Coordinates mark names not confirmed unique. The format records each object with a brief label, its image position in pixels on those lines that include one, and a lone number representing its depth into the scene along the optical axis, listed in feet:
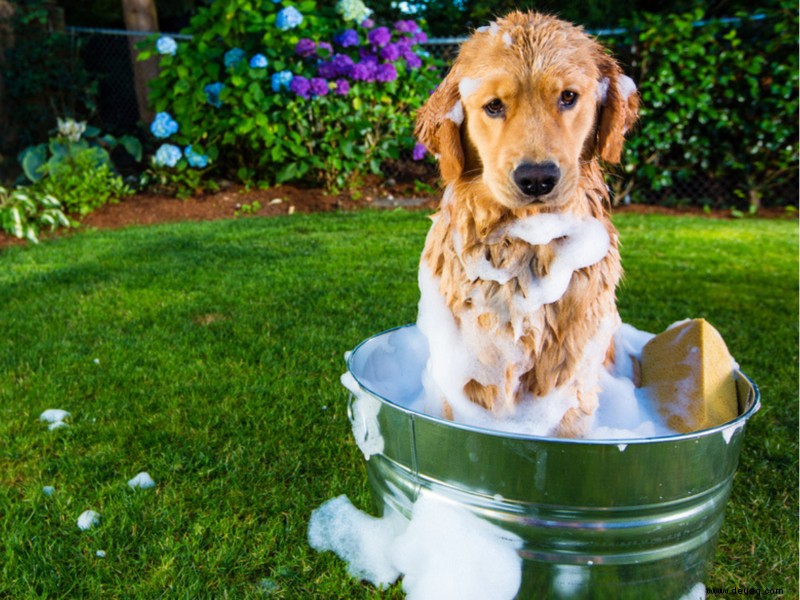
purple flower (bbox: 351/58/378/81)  19.80
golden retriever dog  4.56
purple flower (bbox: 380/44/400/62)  20.01
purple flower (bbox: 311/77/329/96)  19.35
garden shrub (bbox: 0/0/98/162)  24.22
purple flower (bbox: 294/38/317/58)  19.38
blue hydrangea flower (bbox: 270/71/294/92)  19.34
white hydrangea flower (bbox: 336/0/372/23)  20.07
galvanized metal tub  3.83
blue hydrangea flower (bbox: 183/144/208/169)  20.57
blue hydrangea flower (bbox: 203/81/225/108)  19.63
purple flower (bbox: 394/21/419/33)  20.49
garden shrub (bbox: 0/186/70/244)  17.02
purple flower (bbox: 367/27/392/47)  19.88
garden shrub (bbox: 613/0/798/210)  20.08
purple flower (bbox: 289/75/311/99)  19.21
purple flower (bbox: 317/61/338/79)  19.72
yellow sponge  5.17
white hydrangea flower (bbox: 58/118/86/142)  20.46
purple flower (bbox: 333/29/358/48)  19.72
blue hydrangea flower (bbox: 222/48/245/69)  19.51
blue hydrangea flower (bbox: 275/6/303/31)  19.13
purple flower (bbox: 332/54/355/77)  19.62
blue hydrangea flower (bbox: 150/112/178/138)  20.16
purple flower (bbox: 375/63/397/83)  20.01
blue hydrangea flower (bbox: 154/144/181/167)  20.58
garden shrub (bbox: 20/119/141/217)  19.67
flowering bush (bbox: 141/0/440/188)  19.52
